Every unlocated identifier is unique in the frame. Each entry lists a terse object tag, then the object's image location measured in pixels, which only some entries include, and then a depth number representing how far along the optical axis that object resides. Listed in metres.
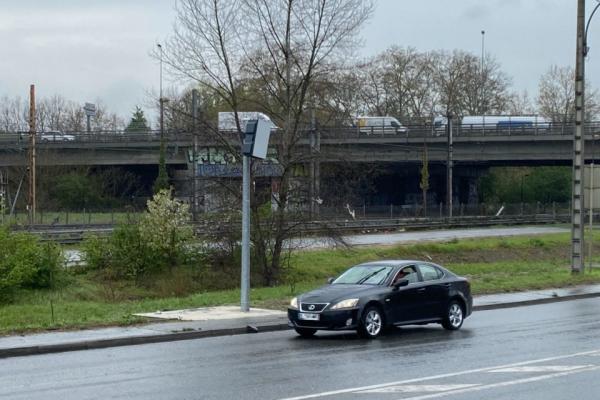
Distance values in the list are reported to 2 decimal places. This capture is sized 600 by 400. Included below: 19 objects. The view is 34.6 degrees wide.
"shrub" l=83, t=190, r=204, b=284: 34.88
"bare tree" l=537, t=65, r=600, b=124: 110.75
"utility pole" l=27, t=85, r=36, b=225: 52.84
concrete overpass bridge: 77.75
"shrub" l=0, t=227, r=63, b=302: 28.78
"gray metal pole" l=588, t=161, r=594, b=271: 34.31
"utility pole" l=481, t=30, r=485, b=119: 113.81
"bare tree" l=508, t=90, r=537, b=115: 117.12
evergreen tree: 115.93
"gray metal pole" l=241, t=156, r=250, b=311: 22.11
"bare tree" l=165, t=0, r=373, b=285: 34.22
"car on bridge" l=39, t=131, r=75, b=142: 79.38
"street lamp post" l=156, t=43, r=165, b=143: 35.22
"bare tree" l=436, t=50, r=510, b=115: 113.31
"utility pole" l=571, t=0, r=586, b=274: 32.53
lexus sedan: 18.00
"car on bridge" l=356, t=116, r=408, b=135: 80.12
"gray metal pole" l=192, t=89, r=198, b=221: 34.41
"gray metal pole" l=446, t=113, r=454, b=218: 75.61
